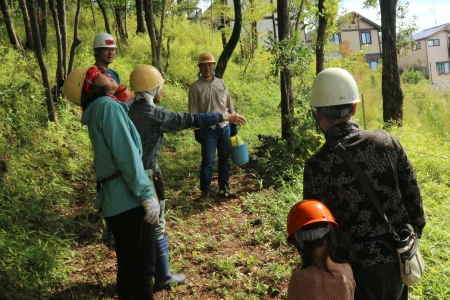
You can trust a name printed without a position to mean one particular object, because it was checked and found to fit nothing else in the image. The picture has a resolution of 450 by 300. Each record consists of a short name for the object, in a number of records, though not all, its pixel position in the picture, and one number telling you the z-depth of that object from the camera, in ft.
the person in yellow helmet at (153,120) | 12.35
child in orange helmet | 6.45
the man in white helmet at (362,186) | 6.93
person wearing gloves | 9.53
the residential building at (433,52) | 140.56
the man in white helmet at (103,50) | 17.40
